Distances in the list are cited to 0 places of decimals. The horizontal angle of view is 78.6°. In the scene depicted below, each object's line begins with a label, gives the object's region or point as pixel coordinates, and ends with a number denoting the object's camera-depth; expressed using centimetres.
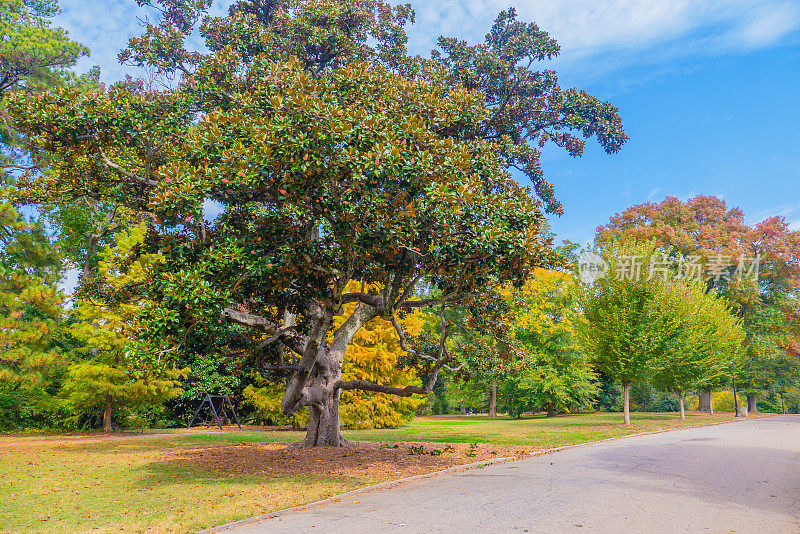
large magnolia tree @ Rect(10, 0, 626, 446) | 880
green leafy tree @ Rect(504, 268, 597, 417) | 3120
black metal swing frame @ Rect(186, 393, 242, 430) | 2448
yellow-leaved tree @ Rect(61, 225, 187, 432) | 1939
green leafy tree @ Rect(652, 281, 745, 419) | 2483
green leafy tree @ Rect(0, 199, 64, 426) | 1788
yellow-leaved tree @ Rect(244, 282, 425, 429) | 2284
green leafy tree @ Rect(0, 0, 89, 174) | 2314
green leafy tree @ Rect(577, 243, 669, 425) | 2441
